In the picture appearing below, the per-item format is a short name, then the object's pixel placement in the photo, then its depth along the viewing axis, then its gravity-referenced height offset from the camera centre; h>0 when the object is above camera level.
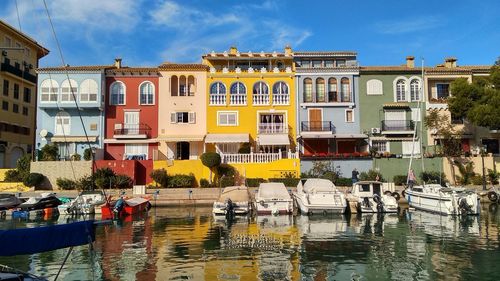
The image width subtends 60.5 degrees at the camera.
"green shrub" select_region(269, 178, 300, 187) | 38.03 -0.80
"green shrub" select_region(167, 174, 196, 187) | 38.78 -0.74
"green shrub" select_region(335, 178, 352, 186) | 38.09 -0.92
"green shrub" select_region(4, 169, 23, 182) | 39.53 -0.18
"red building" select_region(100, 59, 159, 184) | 44.22 +6.29
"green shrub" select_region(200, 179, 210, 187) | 39.38 -0.95
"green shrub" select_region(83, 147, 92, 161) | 41.50 +1.80
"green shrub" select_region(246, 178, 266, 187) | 38.34 -0.79
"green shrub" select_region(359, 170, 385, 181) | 39.06 -0.42
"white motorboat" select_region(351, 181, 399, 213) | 28.62 -1.82
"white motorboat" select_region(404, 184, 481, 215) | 27.17 -1.92
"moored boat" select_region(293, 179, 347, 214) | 27.23 -1.81
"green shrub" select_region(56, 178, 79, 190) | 38.59 -1.02
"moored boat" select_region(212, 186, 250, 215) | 27.39 -1.96
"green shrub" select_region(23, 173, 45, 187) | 38.06 -0.50
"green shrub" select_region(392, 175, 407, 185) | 39.03 -0.71
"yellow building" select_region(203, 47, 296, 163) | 44.81 +7.29
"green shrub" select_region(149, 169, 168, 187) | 38.91 -0.36
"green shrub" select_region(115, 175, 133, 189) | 38.56 -0.71
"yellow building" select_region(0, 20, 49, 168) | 48.84 +9.53
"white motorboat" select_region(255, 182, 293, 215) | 27.72 -2.06
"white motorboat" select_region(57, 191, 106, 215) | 29.03 -2.12
